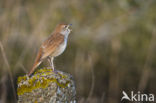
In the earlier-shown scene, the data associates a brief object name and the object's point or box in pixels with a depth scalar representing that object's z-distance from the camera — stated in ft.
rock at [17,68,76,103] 22.48
